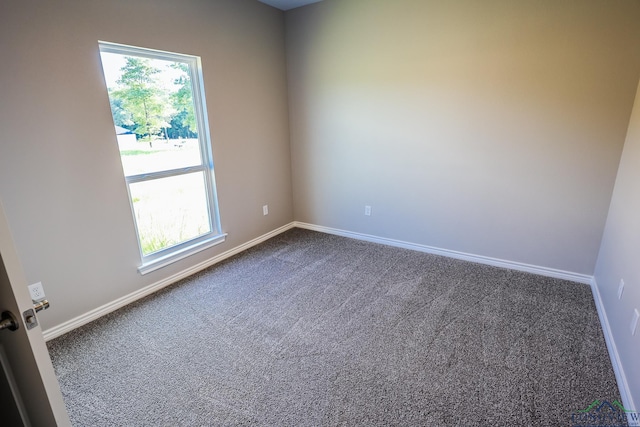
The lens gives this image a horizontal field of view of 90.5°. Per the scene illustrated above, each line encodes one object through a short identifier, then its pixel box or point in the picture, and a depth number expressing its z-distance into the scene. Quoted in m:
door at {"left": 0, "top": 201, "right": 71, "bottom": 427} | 0.83
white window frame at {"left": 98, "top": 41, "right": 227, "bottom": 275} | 2.56
